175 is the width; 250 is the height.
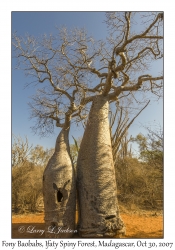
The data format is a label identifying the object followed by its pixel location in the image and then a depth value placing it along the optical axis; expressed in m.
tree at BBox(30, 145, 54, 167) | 8.96
